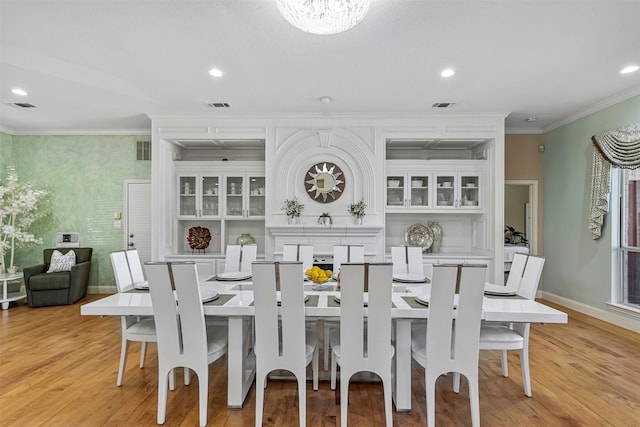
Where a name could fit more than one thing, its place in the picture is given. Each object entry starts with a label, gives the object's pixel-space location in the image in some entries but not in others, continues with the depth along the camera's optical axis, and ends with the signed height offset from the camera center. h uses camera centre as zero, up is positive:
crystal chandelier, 2.10 +1.22
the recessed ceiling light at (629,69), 3.32 +1.42
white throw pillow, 5.21 -0.72
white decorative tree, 5.26 +0.03
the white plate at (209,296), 2.30 -0.55
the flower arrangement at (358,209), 4.84 +0.09
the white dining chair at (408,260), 3.56 -0.45
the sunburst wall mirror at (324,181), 4.94 +0.48
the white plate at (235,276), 3.14 -0.55
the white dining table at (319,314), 2.11 -0.59
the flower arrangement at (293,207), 4.86 +0.11
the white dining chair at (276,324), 1.98 -0.64
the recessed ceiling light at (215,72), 3.45 +1.41
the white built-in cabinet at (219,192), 5.34 +0.34
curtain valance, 3.90 +0.68
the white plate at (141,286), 2.75 -0.57
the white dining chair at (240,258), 3.68 -0.45
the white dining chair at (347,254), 3.51 -0.39
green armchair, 4.92 -1.02
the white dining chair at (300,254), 3.57 -0.40
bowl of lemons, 2.72 -0.47
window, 4.06 -0.24
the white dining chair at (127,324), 2.53 -0.83
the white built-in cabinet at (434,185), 5.09 +0.45
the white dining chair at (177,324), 2.07 -0.66
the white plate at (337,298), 2.26 -0.55
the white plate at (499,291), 2.55 -0.55
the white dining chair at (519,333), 2.35 -0.81
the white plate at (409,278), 3.03 -0.54
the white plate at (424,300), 2.22 -0.54
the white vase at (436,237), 5.37 -0.32
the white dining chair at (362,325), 1.93 -0.62
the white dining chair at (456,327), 1.95 -0.63
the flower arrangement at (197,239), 5.27 -0.37
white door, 5.81 -0.07
